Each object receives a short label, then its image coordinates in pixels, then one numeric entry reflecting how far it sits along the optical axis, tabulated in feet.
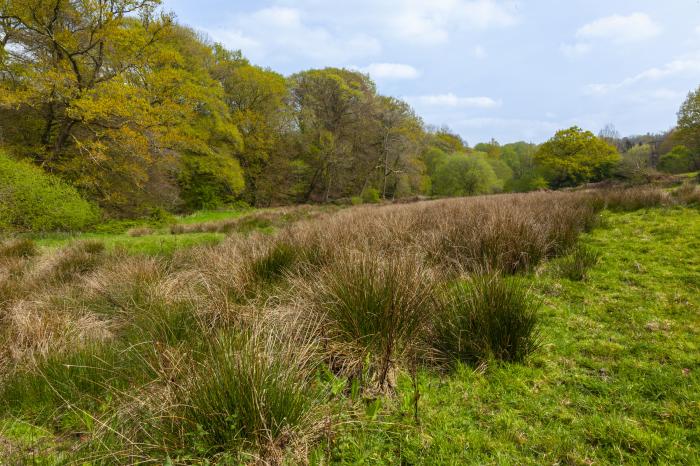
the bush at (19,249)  26.07
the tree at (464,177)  128.16
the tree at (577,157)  126.21
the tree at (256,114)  95.14
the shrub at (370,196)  104.37
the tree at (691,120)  92.30
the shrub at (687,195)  26.50
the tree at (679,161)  113.70
